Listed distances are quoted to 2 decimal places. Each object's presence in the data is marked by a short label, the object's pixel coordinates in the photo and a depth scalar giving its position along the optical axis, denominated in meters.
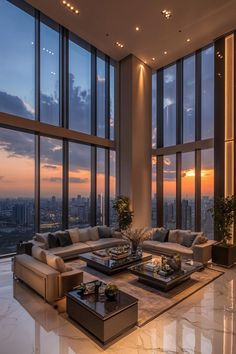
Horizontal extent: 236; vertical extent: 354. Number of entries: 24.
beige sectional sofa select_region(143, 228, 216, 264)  5.95
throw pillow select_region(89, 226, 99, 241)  7.46
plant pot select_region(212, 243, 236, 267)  6.06
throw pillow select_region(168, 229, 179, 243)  7.11
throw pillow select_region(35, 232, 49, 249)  6.30
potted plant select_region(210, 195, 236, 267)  6.10
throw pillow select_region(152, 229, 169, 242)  7.27
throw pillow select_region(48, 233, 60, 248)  6.40
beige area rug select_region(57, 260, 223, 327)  3.93
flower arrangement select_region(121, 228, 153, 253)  6.19
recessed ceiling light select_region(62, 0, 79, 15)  6.41
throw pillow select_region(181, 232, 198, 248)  6.57
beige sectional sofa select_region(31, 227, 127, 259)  6.20
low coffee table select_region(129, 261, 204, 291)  4.46
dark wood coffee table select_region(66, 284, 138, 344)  3.07
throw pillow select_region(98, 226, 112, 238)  7.74
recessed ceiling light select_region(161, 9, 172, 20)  6.59
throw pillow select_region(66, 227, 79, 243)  6.96
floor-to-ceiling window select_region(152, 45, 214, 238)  8.39
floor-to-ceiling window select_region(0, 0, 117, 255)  6.89
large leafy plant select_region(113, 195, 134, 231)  8.51
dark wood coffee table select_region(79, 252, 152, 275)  5.31
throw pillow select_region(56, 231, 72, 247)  6.53
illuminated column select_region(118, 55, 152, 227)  9.16
